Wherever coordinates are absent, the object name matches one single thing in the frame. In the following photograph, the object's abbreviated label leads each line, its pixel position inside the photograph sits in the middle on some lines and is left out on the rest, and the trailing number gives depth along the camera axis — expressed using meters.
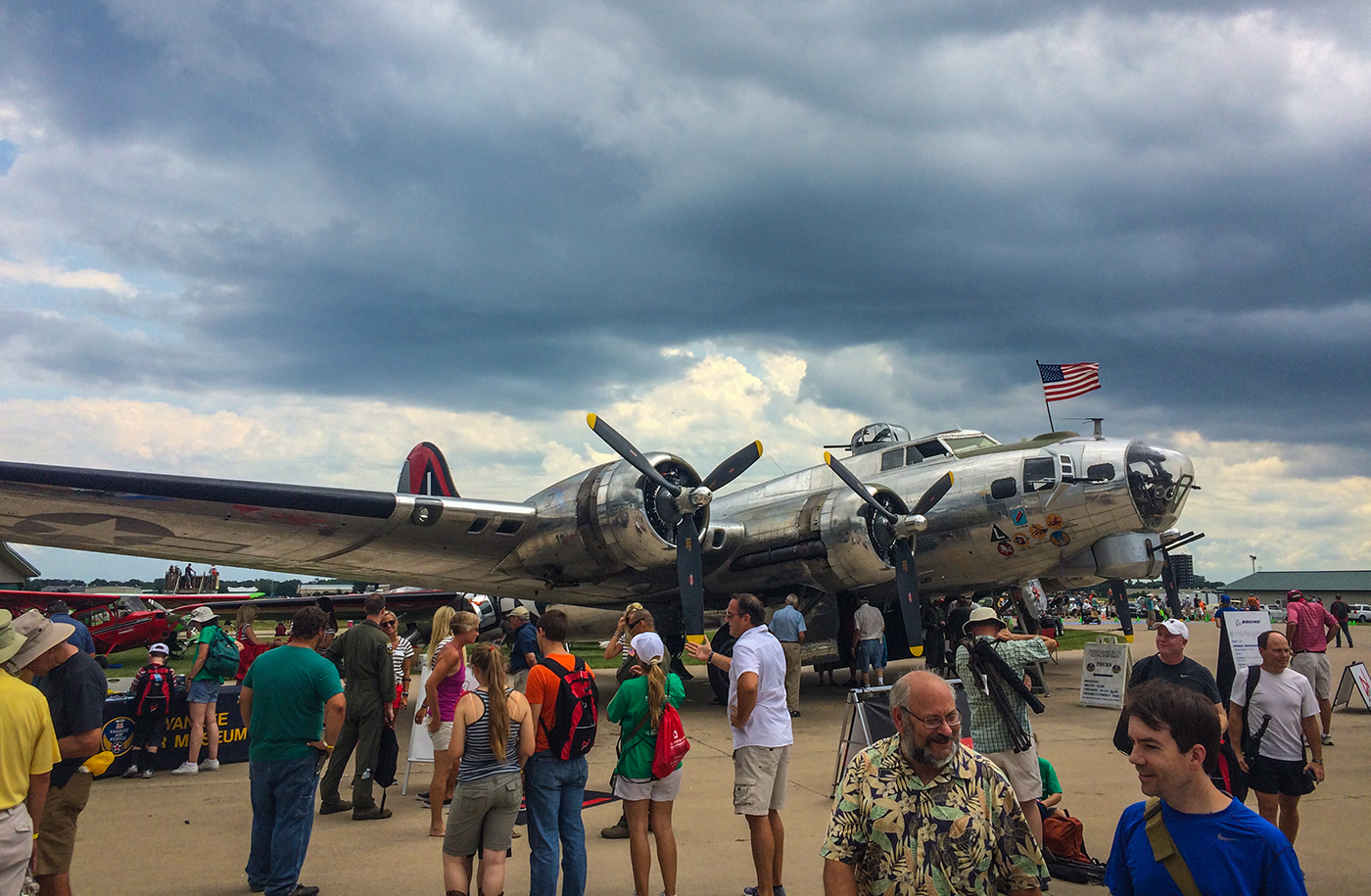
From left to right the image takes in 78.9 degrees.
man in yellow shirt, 3.30
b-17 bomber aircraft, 10.72
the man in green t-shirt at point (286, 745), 4.67
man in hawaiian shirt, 2.35
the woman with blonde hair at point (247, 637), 9.38
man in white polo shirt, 4.63
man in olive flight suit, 6.58
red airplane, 23.36
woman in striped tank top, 4.18
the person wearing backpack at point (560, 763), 4.46
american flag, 16.53
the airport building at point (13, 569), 39.42
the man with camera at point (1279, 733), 4.93
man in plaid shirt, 4.98
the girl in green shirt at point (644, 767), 4.59
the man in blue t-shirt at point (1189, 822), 1.95
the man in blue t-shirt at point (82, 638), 6.15
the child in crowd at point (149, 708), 8.00
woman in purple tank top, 5.57
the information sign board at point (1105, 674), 12.28
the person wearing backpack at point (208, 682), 7.96
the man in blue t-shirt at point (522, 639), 8.73
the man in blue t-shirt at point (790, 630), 10.23
